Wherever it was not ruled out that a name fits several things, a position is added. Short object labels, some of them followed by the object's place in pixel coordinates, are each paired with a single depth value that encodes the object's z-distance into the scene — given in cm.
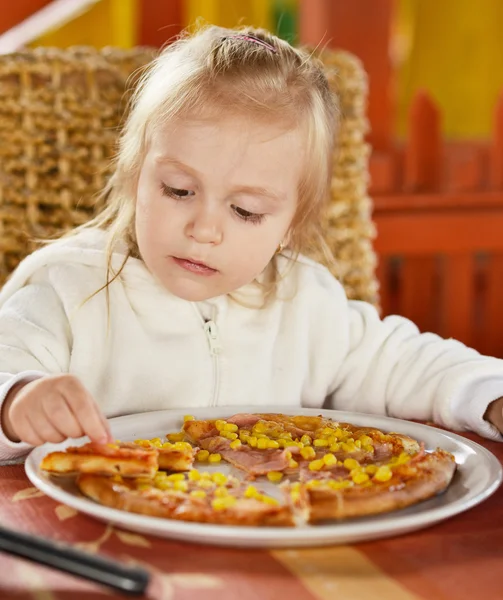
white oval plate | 82
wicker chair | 122
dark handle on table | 76
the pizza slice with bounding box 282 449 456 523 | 85
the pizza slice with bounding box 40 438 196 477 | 88
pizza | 85
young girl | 104
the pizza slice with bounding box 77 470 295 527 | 84
